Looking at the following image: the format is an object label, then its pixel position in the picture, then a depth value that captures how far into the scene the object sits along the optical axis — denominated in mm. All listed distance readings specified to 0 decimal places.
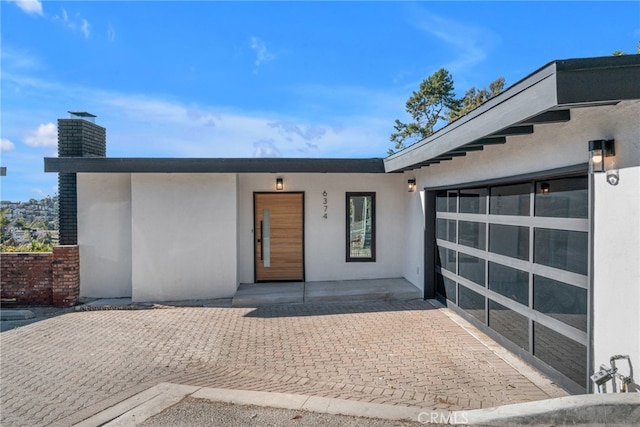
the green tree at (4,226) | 10623
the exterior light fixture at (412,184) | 9141
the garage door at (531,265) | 3889
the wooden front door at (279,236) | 9836
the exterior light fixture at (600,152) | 3328
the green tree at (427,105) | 29719
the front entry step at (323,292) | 8359
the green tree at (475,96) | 29034
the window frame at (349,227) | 9875
